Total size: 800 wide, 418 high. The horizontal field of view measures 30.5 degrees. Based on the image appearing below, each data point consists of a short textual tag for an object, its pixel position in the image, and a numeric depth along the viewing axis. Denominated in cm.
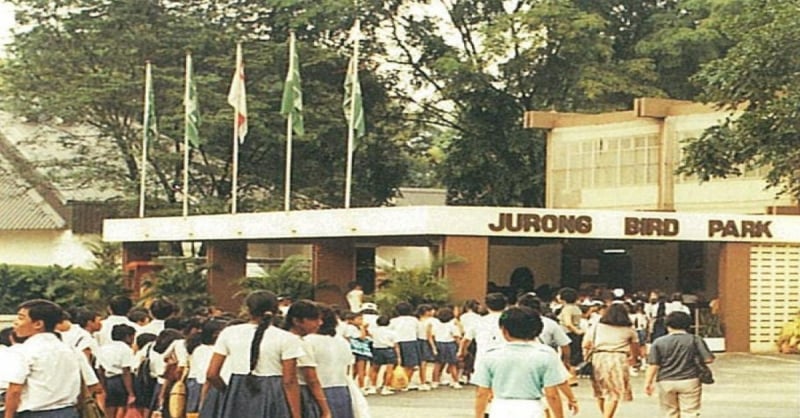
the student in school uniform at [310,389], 1002
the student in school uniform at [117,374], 1280
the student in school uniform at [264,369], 975
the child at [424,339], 1989
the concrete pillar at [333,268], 2900
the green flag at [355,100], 2878
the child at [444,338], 2022
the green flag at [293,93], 2977
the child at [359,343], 1861
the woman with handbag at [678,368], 1225
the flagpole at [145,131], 3320
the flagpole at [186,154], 3236
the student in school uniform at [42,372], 861
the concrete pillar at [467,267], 2536
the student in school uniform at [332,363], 1093
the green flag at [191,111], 3222
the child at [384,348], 1950
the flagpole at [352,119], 2783
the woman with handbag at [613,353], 1405
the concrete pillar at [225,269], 3238
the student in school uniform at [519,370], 806
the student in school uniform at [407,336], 1956
